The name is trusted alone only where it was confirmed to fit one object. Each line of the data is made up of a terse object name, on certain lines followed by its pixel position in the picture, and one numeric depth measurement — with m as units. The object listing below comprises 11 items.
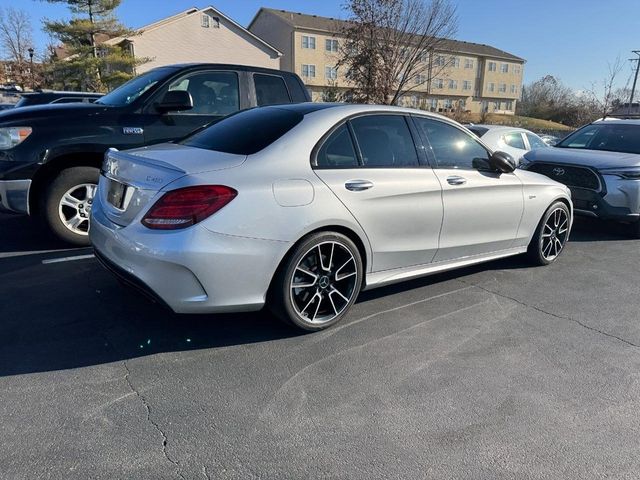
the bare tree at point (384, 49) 21.19
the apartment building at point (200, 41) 40.84
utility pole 30.58
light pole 41.85
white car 9.66
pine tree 30.20
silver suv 6.59
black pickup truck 4.74
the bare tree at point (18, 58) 44.16
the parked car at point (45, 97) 11.36
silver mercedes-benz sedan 2.93
